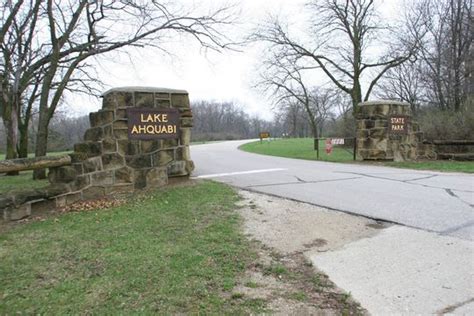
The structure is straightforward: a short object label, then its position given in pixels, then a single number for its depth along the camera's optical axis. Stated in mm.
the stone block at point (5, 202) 5355
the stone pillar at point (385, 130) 13555
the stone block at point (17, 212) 5402
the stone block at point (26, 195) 5504
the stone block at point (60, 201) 6059
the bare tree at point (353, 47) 24031
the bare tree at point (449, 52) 22000
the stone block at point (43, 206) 5730
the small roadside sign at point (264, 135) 37975
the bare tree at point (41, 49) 11305
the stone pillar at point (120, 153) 6457
